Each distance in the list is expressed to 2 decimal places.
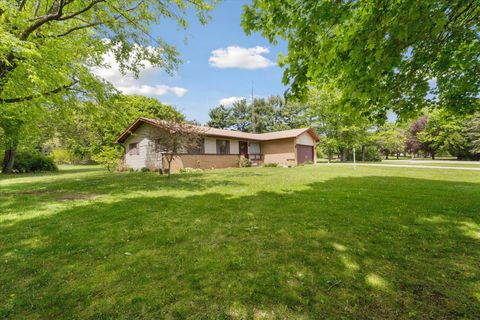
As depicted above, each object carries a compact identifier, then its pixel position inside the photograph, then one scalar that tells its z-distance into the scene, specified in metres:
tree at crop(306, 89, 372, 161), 34.45
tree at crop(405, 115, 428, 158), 41.25
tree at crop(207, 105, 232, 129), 50.34
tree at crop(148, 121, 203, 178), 12.93
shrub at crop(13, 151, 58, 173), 21.20
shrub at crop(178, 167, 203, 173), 18.23
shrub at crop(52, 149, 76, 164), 40.54
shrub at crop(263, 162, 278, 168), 24.60
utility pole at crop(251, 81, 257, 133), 50.16
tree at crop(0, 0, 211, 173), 7.11
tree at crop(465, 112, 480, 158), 30.73
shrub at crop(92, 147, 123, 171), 19.88
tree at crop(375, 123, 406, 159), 35.41
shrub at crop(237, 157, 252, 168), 24.06
